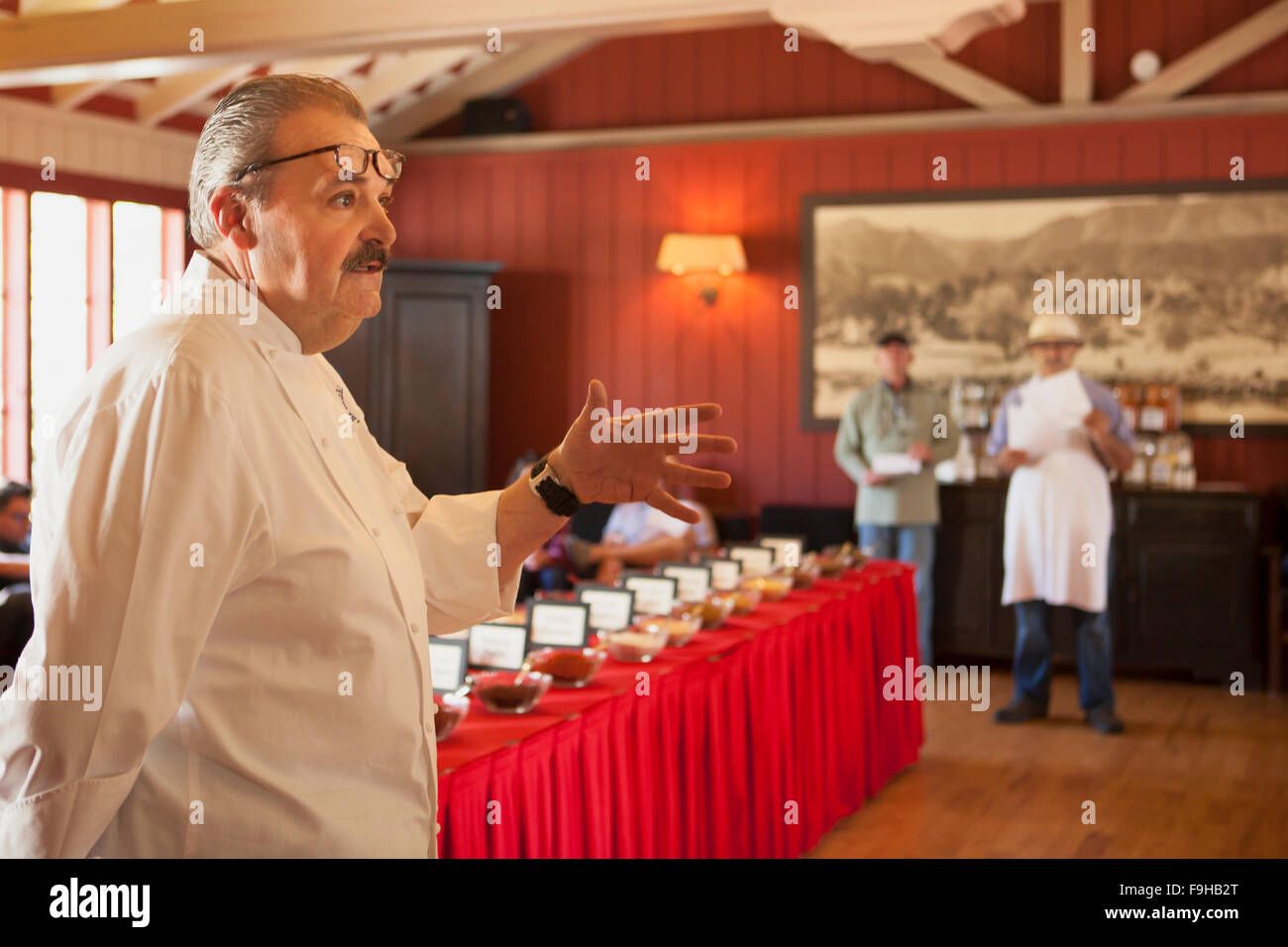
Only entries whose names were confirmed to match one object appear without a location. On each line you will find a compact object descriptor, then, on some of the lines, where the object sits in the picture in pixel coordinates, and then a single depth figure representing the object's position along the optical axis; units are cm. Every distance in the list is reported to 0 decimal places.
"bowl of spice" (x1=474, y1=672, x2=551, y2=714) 253
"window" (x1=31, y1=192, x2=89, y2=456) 662
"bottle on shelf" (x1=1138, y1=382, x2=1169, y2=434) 667
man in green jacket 638
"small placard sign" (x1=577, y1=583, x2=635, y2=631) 351
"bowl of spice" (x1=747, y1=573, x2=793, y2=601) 418
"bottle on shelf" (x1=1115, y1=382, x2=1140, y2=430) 676
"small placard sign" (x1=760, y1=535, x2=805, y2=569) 461
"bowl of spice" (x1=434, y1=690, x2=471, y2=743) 227
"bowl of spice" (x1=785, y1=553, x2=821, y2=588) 443
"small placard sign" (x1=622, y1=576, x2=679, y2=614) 374
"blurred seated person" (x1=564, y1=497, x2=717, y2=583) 602
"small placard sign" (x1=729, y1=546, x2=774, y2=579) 465
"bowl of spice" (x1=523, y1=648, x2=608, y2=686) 278
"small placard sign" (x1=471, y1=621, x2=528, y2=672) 299
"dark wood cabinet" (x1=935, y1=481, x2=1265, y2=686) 629
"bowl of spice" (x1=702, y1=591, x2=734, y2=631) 359
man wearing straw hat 523
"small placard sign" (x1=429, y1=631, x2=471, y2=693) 270
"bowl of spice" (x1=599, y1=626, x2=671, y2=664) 307
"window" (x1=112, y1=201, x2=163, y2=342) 714
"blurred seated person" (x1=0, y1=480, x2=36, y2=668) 317
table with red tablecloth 230
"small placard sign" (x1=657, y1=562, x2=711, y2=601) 411
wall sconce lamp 750
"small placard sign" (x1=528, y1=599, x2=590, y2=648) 328
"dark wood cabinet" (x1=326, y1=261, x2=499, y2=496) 778
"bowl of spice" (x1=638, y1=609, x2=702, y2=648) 325
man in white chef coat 116
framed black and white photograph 670
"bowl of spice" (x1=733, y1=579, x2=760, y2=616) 385
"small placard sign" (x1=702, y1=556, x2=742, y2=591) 430
